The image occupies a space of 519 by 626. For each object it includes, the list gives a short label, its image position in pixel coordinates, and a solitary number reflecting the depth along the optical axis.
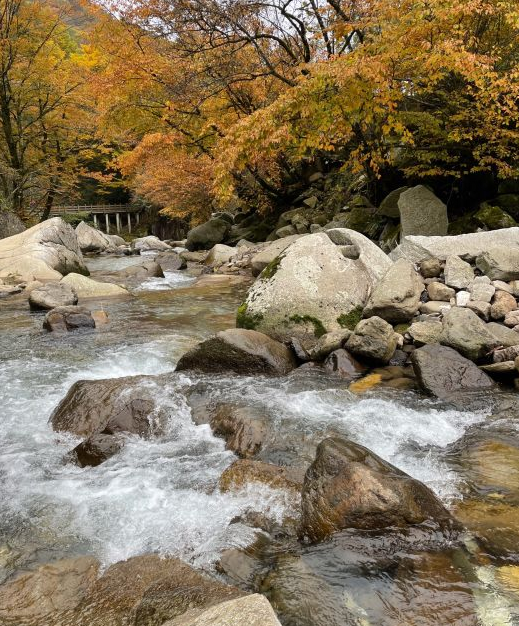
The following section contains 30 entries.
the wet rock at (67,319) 8.23
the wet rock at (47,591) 2.52
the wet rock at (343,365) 5.89
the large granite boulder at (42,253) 12.51
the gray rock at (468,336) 5.48
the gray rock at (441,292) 6.83
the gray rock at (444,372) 5.25
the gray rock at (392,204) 11.43
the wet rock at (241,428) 4.28
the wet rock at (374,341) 5.85
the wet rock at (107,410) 4.66
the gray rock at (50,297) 9.71
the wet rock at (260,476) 3.58
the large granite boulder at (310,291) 6.82
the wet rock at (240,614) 1.91
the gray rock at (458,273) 6.97
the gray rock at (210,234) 20.95
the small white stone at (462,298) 6.50
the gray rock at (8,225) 17.20
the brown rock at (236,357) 6.02
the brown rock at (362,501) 2.95
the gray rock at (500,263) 6.82
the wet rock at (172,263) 16.95
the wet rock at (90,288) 11.09
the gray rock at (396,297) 6.52
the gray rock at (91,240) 24.70
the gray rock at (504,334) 5.54
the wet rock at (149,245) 25.84
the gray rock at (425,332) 5.94
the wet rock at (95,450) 4.14
